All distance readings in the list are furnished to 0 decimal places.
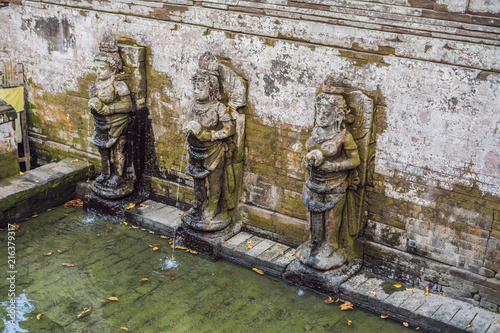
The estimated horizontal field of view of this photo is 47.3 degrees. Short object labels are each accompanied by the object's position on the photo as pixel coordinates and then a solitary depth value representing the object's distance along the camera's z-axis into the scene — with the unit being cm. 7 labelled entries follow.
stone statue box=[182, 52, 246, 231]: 794
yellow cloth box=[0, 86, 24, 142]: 1054
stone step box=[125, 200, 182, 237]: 888
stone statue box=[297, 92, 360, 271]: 701
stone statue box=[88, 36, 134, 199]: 890
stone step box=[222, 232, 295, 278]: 789
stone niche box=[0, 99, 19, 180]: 958
